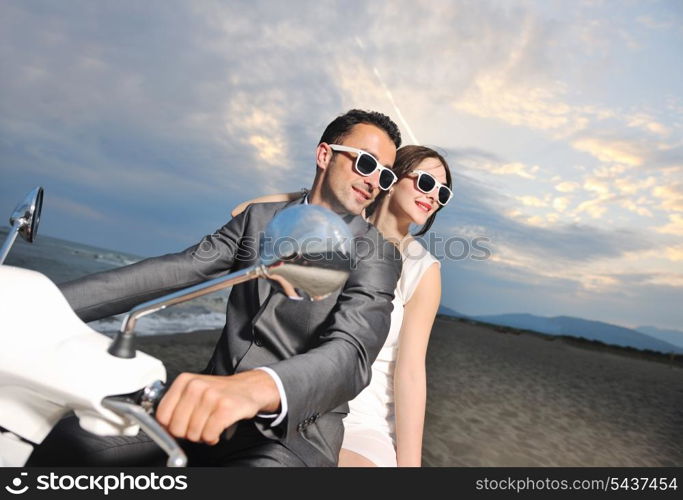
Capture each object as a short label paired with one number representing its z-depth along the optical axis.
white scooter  0.94
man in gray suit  1.10
